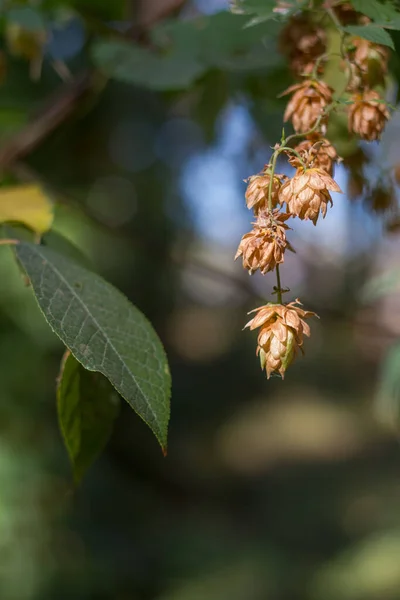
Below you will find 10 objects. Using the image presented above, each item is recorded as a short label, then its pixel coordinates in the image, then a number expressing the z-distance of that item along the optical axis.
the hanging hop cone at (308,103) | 0.70
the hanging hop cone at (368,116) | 0.70
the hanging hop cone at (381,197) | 0.83
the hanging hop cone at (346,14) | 0.74
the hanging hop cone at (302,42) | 0.74
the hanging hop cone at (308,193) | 0.66
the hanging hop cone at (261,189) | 0.67
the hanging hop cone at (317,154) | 0.68
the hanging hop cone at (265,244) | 0.67
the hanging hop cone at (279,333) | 0.68
